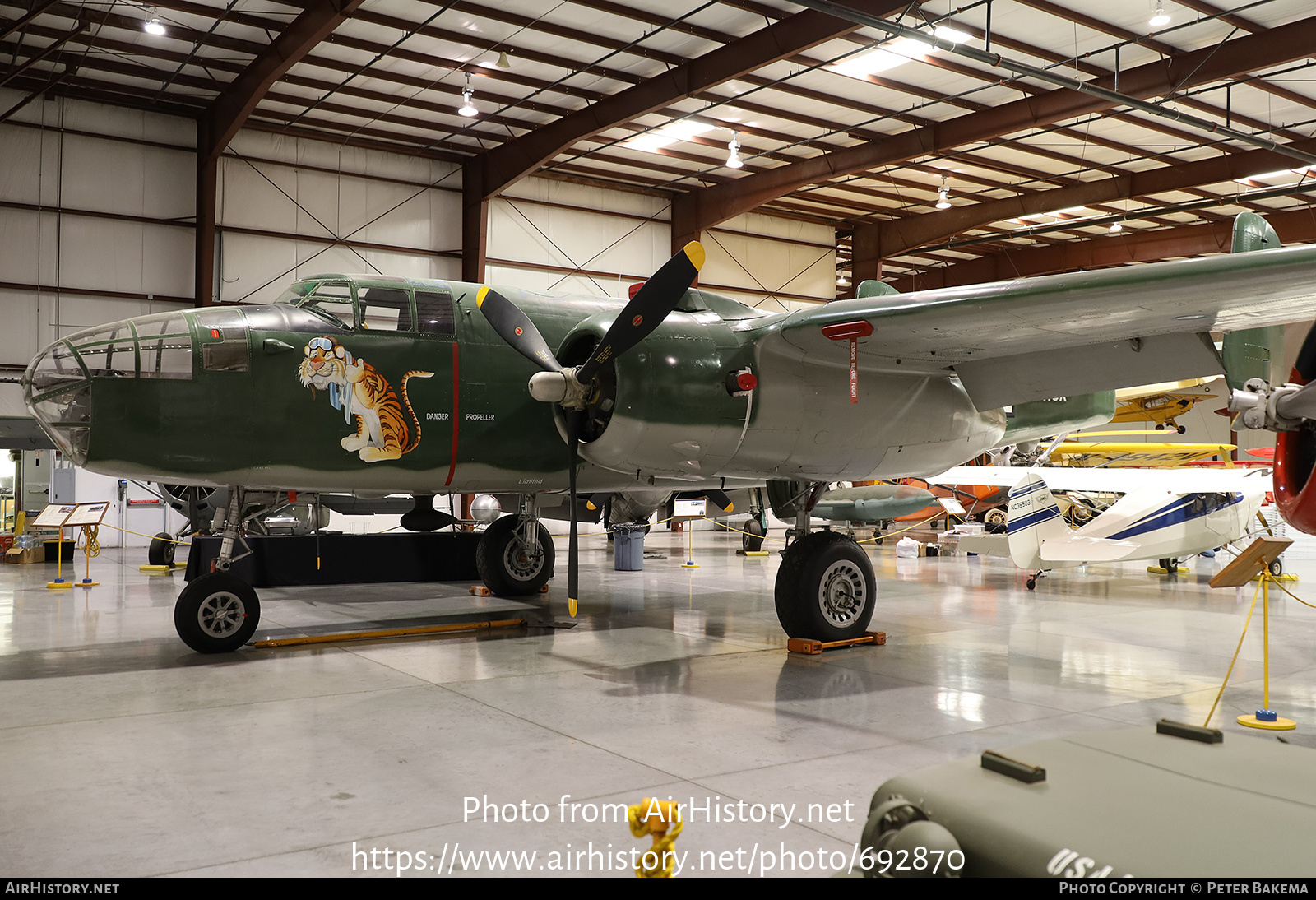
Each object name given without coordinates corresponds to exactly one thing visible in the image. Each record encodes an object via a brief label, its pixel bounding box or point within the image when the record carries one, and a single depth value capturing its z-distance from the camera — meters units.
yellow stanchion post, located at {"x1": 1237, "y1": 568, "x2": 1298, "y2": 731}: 6.33
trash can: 18.08
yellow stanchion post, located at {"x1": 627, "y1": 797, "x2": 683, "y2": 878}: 2.27
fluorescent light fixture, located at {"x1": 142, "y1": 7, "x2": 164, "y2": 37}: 18.06
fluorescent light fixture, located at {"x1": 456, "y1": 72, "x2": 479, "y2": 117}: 20.38
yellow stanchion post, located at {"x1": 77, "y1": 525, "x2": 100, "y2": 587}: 18.37
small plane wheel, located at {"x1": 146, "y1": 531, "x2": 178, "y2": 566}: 18.28
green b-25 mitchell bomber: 7.97
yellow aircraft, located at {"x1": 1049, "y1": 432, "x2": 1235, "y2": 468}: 26.39
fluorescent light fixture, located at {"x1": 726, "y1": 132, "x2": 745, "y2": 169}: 23.33
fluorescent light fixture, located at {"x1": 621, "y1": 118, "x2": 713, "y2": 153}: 24.09
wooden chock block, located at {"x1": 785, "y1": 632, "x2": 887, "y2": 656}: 9.01
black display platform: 14.80
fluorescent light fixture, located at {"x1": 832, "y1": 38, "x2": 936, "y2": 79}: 19.02
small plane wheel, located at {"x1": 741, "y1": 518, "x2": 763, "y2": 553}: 22.36
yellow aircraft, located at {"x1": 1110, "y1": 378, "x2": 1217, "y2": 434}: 28.55
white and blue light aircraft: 13.97
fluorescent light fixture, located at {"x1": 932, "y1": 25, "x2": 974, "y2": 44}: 17.98
